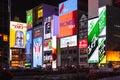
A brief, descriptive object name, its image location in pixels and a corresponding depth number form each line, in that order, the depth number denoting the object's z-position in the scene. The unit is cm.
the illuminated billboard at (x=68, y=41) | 12258
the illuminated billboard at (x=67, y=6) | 12600
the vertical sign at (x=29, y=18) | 16500
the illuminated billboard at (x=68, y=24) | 12362
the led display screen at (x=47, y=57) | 13725
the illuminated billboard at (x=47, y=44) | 13832
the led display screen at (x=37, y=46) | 14949
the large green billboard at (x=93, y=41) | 10912
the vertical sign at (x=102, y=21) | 10462
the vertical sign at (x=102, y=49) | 10319
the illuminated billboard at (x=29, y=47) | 16305
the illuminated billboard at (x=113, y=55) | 10340
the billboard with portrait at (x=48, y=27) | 14025
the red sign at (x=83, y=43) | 11594
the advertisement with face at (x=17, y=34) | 16612
